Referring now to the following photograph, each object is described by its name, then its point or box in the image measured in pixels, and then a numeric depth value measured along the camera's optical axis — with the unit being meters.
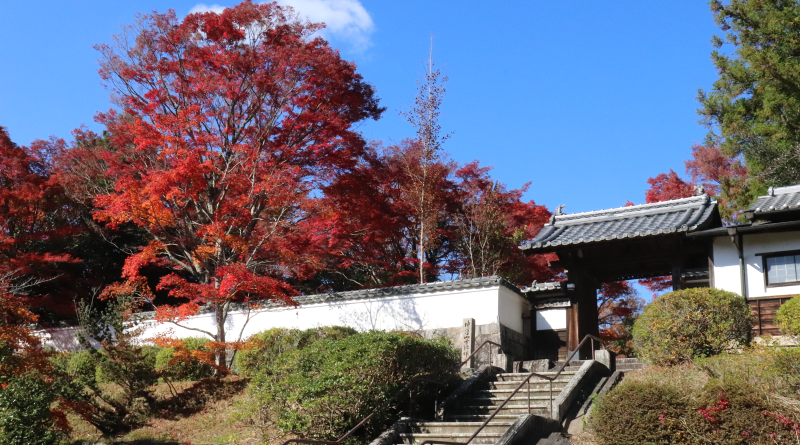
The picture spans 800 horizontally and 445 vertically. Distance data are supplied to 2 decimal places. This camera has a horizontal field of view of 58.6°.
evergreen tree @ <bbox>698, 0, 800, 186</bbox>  21.53
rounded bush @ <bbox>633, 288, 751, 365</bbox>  13.38
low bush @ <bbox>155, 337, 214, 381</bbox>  17.19
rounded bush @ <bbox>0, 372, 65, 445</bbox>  11.12
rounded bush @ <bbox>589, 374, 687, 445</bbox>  9.80
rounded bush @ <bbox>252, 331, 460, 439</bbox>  11.47
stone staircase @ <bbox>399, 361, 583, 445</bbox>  11.72
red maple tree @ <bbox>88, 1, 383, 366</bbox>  18.27
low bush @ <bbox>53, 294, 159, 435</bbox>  13.84
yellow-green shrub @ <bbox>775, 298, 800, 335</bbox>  12.95
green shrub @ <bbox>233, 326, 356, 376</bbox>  16.28
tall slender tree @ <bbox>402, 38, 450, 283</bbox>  21.83
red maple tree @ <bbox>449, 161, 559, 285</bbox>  22.12
